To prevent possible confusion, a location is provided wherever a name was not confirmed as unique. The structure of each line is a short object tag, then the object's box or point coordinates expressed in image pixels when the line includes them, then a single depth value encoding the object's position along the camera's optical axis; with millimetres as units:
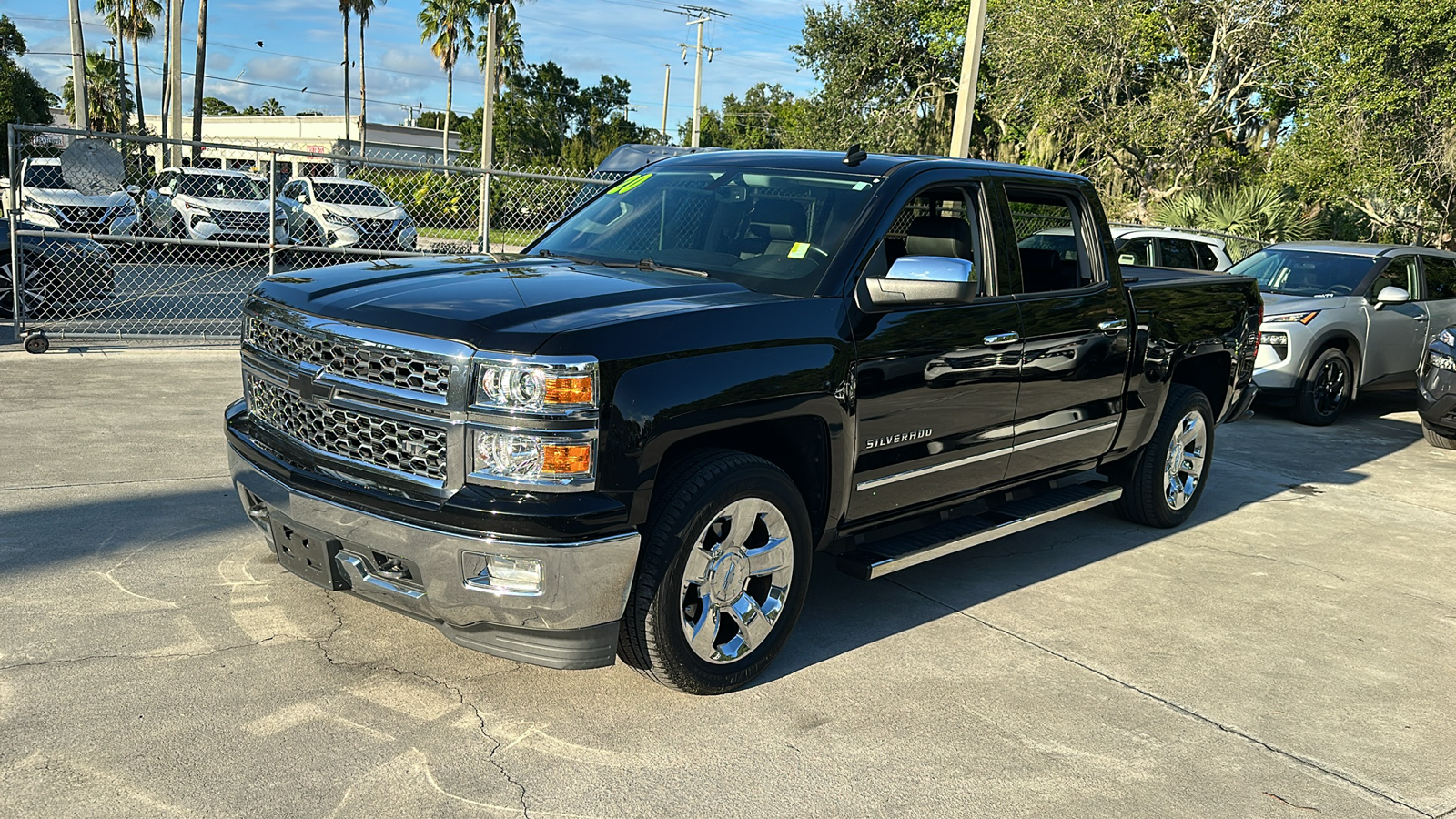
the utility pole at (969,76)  15008
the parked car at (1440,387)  9578
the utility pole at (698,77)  49312
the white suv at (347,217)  15789
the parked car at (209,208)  19500
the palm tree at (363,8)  58219
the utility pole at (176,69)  30203
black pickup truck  3547
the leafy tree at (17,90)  44031
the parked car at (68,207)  15586
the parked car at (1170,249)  11742
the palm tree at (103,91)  67938
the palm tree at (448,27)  58594
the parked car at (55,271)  11070
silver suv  10625
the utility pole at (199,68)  31062
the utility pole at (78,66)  26967
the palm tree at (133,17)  56125
